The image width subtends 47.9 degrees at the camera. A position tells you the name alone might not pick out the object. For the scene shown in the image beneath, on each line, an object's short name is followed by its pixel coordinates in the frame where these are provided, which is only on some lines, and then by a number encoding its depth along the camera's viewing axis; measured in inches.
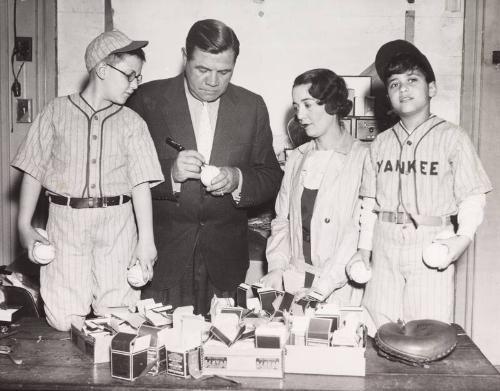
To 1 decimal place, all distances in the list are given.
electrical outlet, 156.0
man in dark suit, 116.5
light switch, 157.6
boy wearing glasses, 100.0
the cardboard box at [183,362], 78.3
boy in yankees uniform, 98.3
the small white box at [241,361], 78.1
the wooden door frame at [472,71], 150.9
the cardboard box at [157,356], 79.8
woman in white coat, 108.7
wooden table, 75.0
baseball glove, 79.2
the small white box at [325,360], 78.0
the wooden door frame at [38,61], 156.1
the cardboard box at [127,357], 76.8
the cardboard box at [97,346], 82.5
